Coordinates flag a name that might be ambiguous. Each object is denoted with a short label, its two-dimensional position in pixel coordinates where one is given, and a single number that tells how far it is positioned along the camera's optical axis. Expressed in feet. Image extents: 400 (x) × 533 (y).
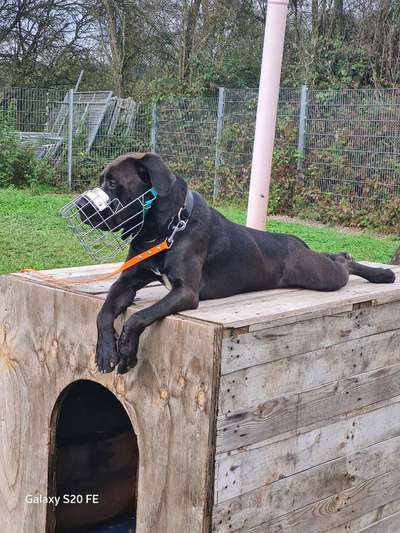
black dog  8.70
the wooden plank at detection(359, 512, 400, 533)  10.45
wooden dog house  8.27
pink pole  12.21
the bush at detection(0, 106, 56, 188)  48.29
